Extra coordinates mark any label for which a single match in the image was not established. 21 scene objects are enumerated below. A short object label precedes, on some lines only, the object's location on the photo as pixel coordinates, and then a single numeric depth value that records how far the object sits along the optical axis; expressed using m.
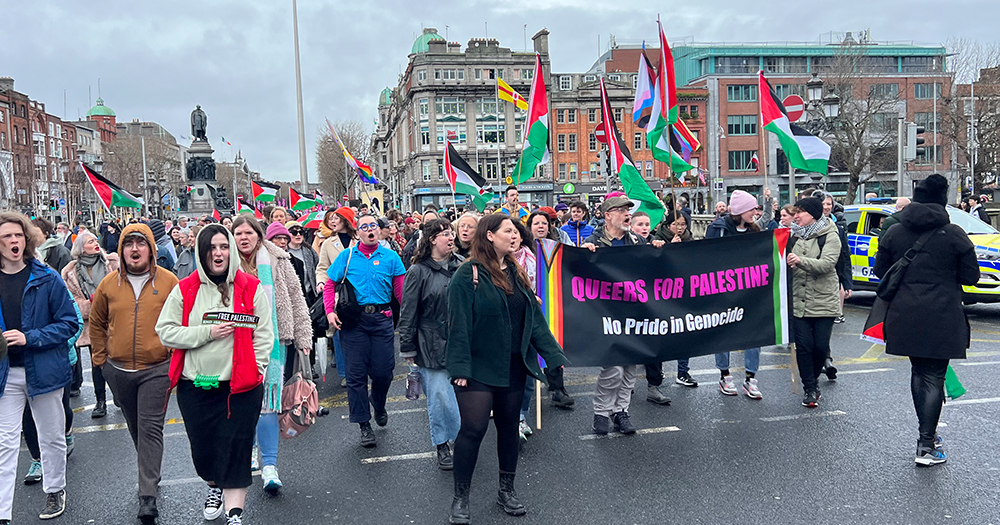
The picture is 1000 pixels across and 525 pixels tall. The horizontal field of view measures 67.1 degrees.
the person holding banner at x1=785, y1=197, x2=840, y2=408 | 6.89
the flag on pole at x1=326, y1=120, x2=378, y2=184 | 19.25
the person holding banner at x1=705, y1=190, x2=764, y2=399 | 7.21
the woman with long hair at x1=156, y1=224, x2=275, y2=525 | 4.16
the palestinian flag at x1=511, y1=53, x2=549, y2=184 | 11.34
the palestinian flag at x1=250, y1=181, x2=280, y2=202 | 21.66
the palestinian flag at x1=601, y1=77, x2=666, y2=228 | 8.20
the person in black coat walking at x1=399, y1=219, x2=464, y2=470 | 5.54
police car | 11.50
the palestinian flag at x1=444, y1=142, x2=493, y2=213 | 13.69
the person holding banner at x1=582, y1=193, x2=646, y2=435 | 6.23
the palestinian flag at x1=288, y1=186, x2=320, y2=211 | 19.83
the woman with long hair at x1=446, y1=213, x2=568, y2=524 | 4.42
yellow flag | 20.50
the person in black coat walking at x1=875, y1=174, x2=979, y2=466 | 5.19
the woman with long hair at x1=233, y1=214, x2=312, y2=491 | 4.99
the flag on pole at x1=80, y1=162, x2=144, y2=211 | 11.88
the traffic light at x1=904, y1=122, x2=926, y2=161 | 18.52
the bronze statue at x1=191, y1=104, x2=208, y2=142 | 38.75
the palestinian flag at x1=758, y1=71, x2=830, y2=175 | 9.88
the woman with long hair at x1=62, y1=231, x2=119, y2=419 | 7.16
